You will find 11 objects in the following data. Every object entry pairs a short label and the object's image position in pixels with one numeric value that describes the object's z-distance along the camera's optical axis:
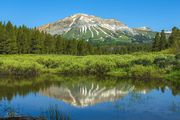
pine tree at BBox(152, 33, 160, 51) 113.73
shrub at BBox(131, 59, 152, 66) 59.03
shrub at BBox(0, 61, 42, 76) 62.31
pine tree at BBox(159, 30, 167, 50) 112.38
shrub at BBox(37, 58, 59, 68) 70.25
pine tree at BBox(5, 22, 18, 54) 94.00
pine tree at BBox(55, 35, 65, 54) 118.55
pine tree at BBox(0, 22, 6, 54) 93.50
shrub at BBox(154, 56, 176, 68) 56.84
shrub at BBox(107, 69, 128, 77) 58.71
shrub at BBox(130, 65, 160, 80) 54.12
